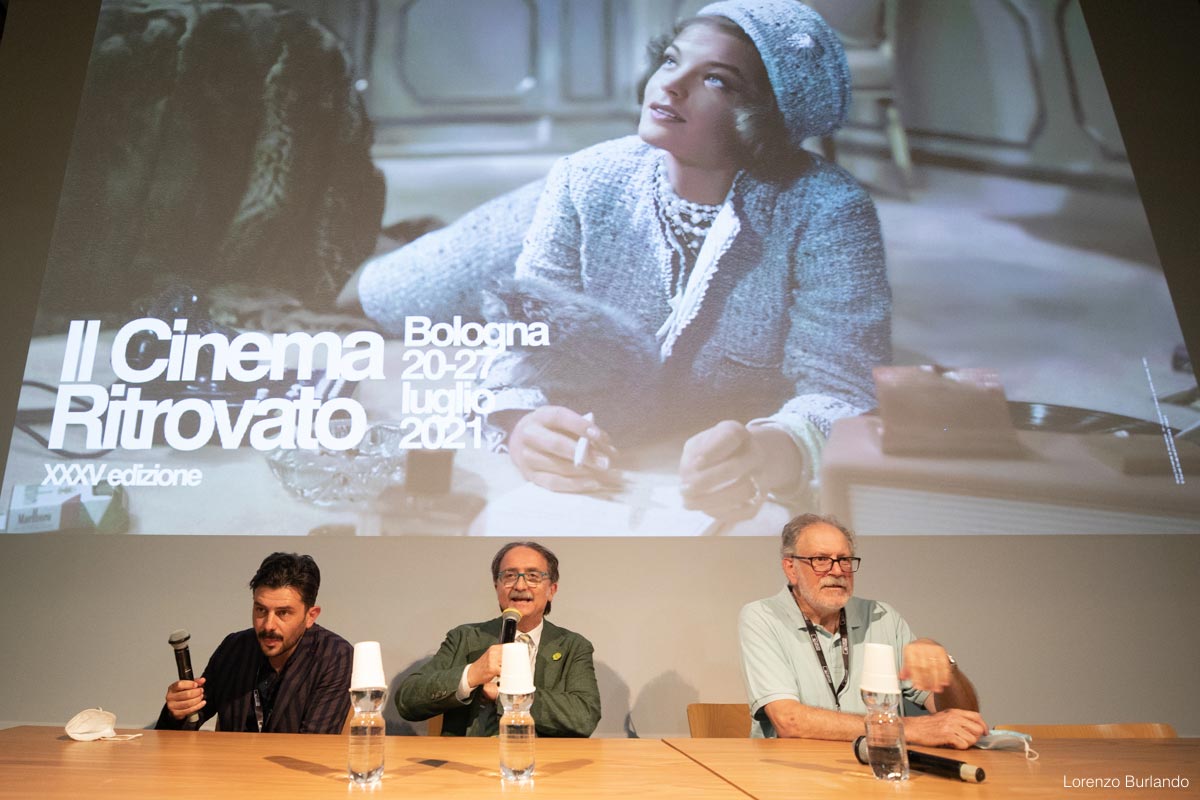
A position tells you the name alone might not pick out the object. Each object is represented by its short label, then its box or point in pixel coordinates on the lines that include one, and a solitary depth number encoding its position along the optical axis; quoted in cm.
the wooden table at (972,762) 152
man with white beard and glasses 233
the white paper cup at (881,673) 163
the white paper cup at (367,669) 159
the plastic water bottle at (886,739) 165
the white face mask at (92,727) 218
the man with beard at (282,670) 265
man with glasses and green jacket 244
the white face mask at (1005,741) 199
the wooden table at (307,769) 154
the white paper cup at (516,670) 159
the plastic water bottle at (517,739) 163
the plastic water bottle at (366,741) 159
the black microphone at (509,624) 196
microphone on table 160
